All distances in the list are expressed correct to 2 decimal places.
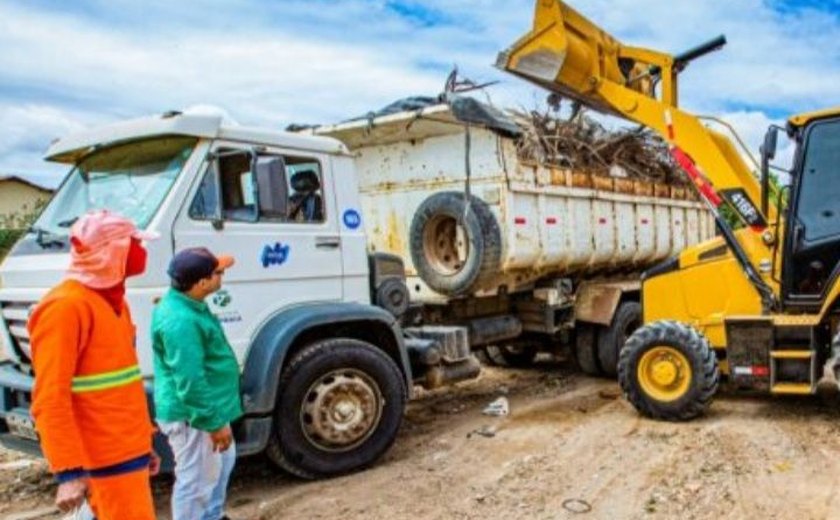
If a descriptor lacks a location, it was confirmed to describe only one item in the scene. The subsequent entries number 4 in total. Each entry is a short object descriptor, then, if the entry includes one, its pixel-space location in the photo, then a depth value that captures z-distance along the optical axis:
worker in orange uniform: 2.36
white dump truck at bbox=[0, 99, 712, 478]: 4.66
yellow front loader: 5.93
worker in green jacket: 3.58
